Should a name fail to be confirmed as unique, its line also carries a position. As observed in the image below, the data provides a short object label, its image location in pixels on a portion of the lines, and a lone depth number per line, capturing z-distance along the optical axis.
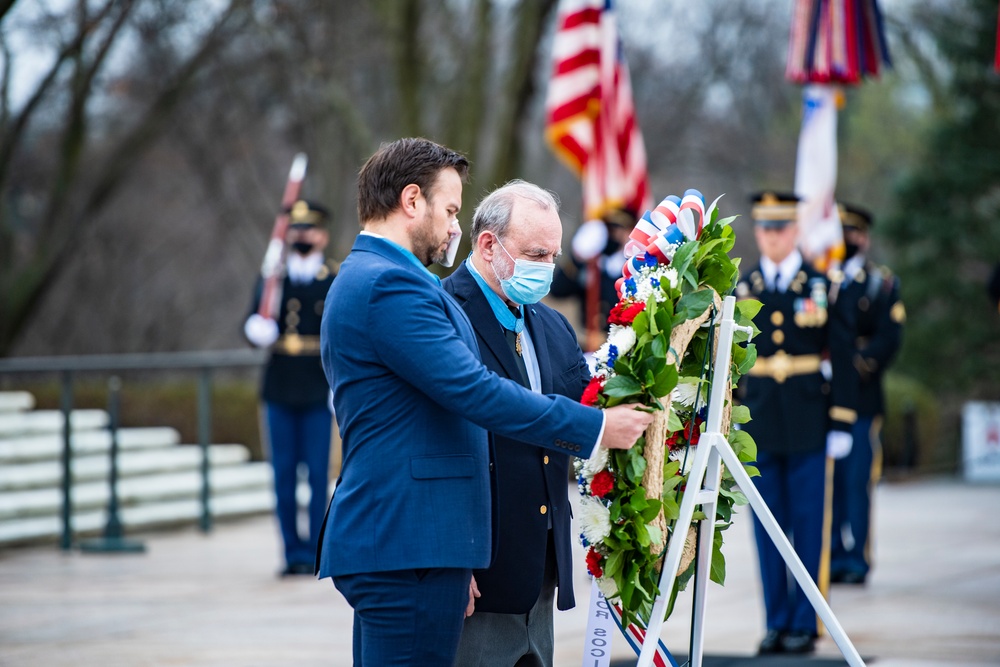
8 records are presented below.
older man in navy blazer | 8.05
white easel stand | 7.77
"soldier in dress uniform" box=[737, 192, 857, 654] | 14.37
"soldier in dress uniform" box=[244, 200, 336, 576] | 19.02
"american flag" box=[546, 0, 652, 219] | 24.09
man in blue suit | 7.20
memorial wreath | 7.69
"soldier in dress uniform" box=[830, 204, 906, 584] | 19.47
